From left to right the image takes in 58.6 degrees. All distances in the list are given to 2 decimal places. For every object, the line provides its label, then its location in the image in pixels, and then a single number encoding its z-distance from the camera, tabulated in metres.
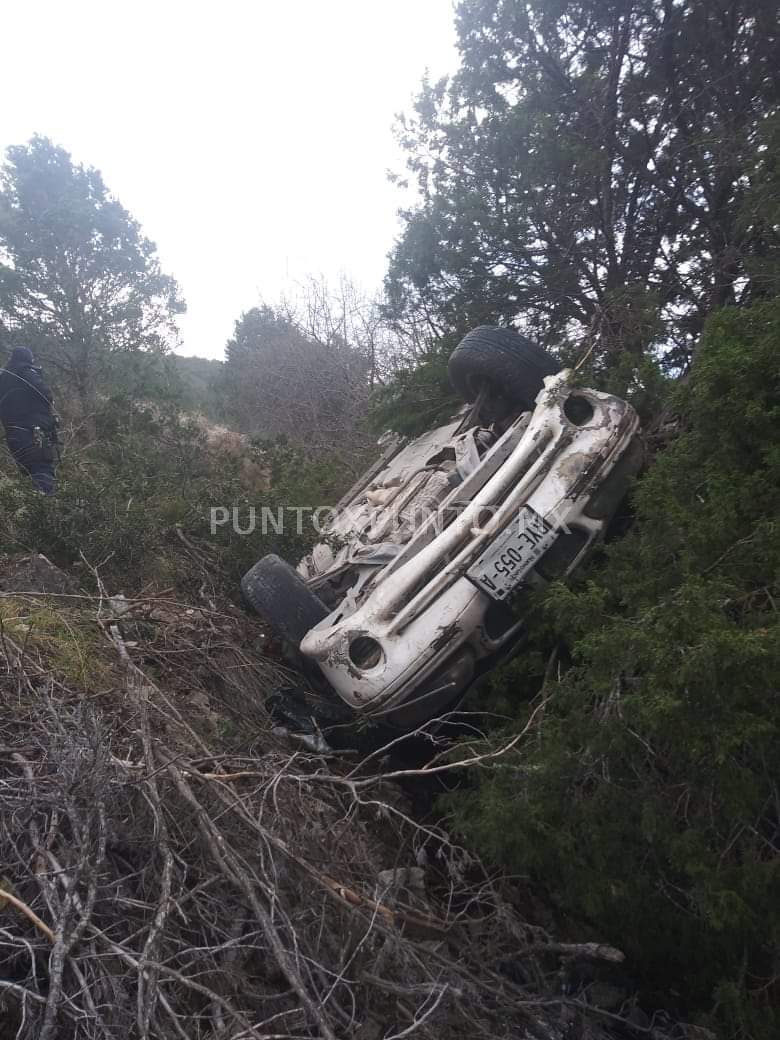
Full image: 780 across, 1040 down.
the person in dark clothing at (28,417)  5.30
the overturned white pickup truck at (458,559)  3.15
